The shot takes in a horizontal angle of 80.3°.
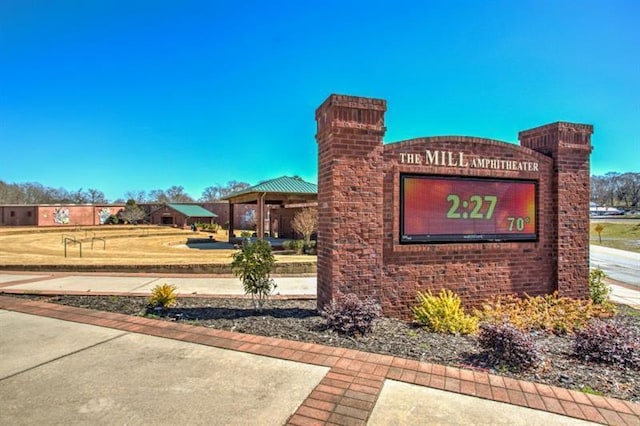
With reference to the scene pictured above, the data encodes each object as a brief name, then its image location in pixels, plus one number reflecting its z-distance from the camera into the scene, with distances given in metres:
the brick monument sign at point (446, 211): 5.51
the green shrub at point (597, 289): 7.50
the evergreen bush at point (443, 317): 5.11
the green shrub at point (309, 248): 18.08
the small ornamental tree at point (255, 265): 5.67
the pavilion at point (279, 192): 19.45
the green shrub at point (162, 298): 5.87
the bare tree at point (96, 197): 69.12
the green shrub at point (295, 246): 18.30
